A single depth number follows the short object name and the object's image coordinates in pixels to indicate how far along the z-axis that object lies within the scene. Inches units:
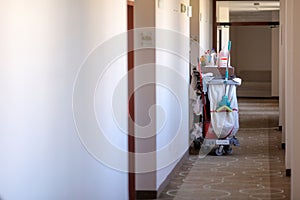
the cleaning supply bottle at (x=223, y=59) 373.7
